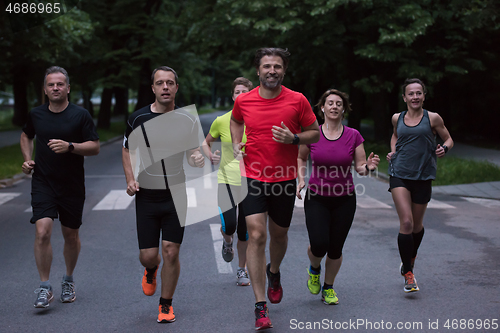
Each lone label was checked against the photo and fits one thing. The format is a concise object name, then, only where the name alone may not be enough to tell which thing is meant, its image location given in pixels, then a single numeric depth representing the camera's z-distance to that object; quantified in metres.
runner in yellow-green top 6.04
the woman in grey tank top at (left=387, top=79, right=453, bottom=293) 5.76
